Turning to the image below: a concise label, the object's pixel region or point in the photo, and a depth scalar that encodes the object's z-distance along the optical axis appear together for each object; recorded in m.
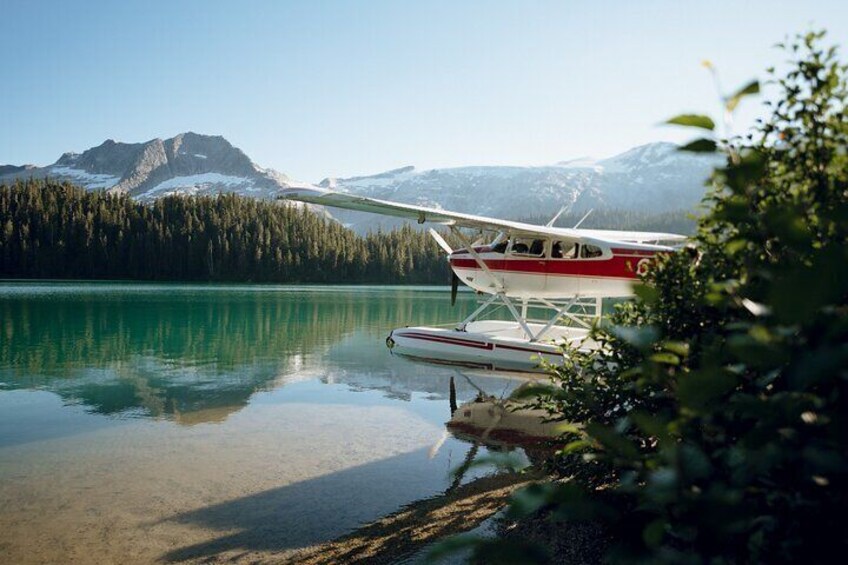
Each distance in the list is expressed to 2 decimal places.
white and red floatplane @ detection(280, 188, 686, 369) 13.02
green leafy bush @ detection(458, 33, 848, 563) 0.80
